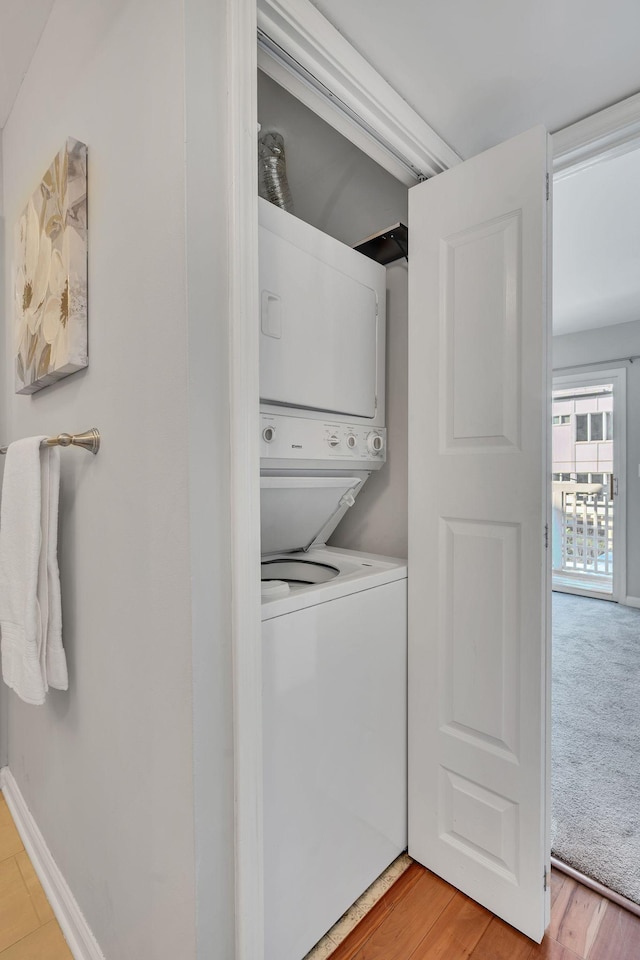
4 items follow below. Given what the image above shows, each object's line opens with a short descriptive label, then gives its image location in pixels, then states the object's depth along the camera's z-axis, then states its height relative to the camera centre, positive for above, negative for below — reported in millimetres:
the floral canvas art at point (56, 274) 1142 +510
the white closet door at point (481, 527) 1232 -166
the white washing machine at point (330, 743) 1074 -704
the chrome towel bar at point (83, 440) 1114 +71
